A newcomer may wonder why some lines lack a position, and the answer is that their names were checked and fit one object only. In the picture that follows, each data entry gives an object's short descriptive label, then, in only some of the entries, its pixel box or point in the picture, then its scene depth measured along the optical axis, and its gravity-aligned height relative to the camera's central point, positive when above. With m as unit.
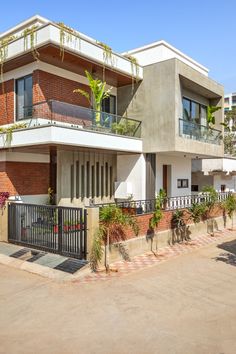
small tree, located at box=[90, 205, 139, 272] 9.46 -1.48
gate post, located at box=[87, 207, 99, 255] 9.55 -1.22
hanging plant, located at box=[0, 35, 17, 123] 13.13 +5.80
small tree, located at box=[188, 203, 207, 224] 14.80 -1.37
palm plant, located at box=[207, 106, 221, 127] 19.00 +4.21
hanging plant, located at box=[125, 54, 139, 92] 15.09 +5.67
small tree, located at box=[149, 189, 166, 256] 12.16 -1.33
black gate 9.77 -1.53
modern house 12.02 +2.76
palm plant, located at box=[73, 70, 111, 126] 12.88 +4.08
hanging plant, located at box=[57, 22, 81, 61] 11.84 +5.75
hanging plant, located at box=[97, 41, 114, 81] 13.74 +5.84
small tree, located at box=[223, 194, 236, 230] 17.85 -1.33
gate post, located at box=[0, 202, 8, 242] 12.33 -1.60
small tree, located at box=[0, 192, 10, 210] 12.47 -0.58
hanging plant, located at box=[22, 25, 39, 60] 11.96 +5.66
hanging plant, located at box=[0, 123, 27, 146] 12.41 +2.12
